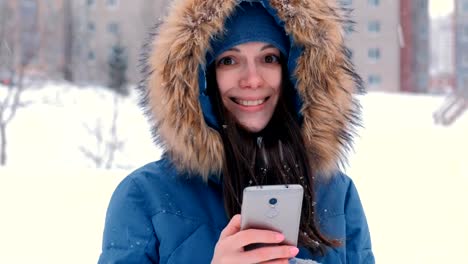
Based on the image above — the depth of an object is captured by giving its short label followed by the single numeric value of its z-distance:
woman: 1.73
